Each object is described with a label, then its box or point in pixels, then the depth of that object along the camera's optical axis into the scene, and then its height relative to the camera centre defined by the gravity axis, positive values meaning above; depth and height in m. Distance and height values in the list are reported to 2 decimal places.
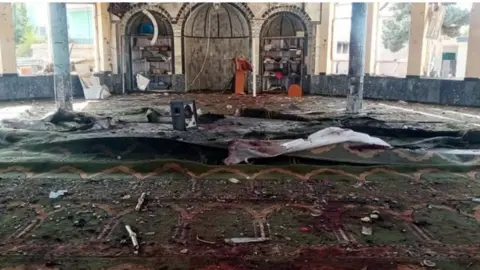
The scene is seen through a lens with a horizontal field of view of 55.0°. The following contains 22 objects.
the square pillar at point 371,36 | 13.46 +0.85
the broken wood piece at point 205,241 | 3.25 -1.25
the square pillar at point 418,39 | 12.64 +0.73
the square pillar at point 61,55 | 9.71 +0.16
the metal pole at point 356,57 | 9.91 +0.17
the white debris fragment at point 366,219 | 3.73 -1.24
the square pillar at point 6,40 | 12.45 +0.61
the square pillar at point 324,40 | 14.66 +0.78
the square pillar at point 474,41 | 11.78 +0.63
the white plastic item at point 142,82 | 15.70 -0.62
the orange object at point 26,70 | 13.96 -0.22
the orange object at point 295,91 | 14.88 -0.85
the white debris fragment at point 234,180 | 4.79 -1.21
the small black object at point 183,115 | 7.63 -0.84
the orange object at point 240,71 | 15.55 -0.23
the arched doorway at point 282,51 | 15.48 +0.46
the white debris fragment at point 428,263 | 2.93 -1.25
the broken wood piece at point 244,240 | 3.26 -1.24
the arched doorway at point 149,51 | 15.63 +0.43
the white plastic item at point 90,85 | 13.91 -0.67
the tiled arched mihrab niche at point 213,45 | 16.28 +0.69
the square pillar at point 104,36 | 14.63 +0.86
